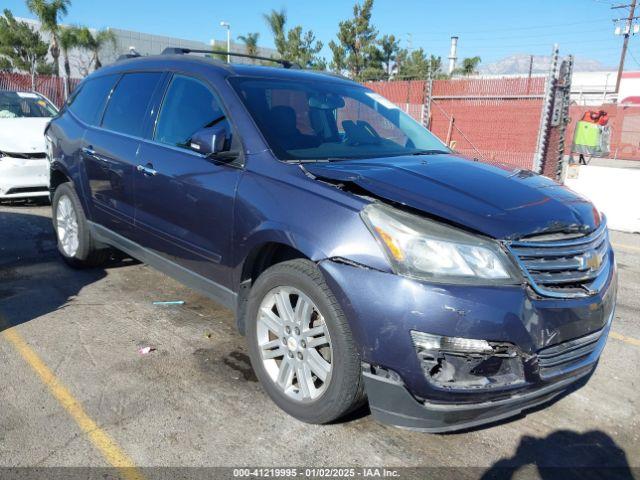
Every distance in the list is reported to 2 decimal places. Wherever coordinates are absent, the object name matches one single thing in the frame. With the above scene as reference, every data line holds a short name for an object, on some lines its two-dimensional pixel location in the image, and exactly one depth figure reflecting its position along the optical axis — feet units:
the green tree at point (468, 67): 138.31
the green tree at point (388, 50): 122.24
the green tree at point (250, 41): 126.93
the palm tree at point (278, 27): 118.32
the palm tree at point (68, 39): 107.55
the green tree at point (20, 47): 112.88
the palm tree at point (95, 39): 112.98
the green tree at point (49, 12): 96.32
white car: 24.26
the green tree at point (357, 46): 108.58
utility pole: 138.92
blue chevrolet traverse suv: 7.66
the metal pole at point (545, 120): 37.83
